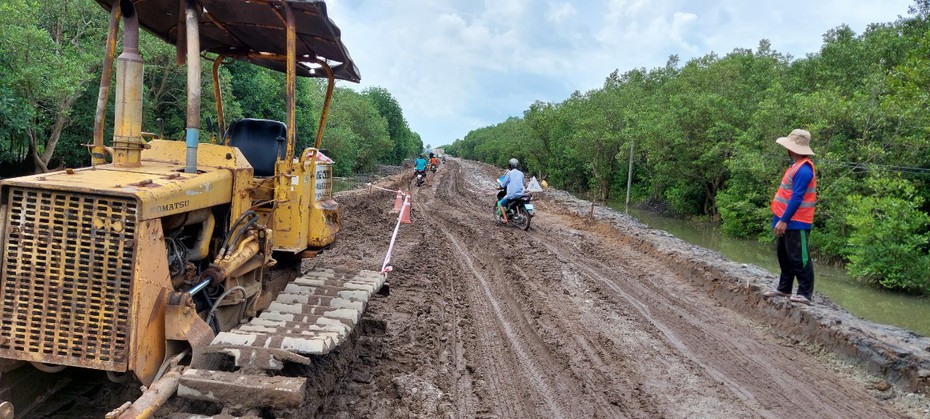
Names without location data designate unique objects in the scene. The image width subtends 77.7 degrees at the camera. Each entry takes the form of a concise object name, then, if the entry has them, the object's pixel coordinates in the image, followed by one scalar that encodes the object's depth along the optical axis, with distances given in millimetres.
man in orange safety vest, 6453
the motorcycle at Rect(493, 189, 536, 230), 13836
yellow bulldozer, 2842
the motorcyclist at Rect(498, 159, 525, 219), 14070
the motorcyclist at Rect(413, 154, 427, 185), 30003
